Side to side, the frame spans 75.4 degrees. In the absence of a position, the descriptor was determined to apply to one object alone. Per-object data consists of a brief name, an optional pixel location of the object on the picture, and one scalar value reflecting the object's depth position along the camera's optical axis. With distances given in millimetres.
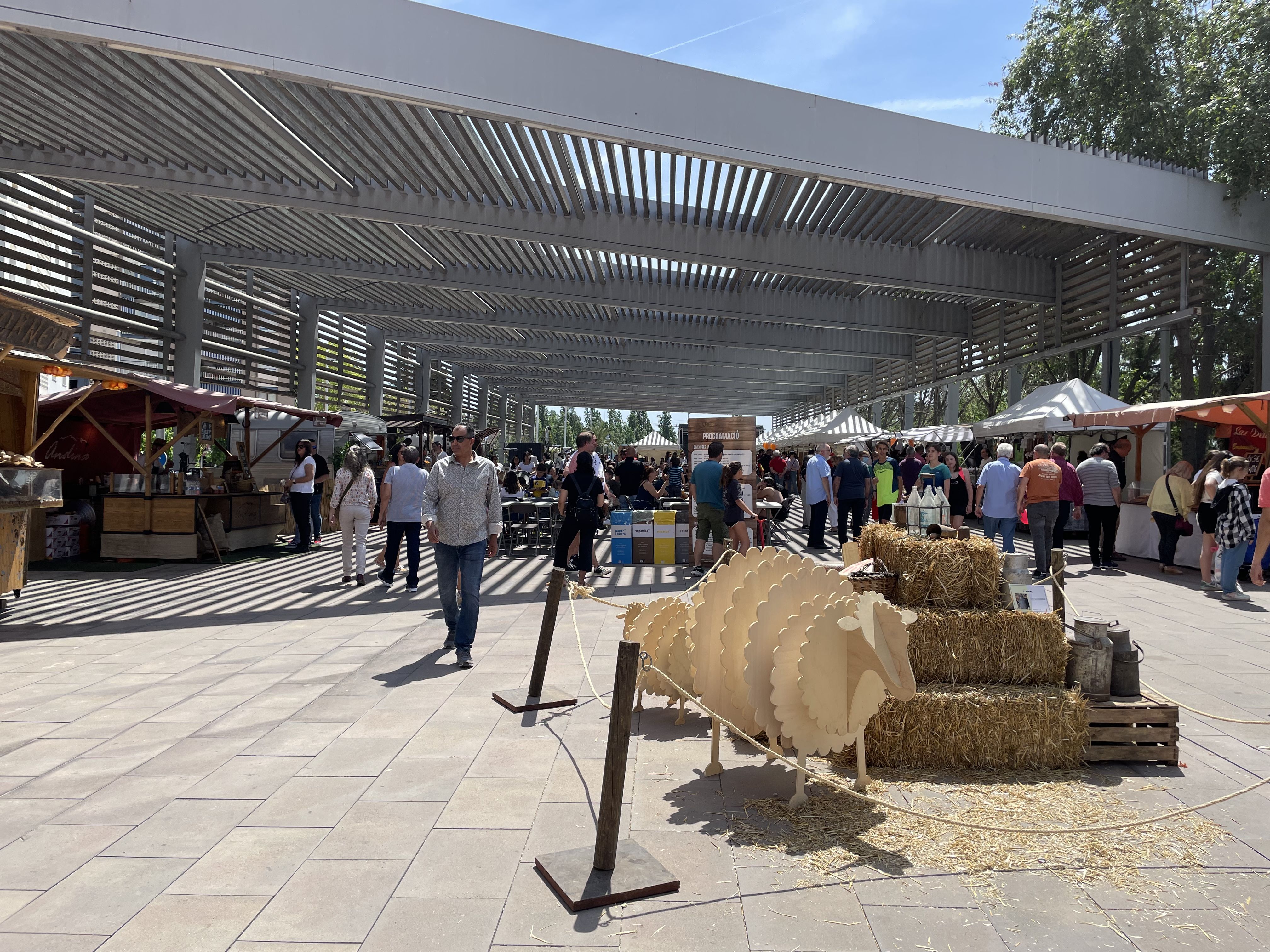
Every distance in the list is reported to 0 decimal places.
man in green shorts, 10648
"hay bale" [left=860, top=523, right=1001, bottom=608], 4488
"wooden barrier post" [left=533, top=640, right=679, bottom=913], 2947
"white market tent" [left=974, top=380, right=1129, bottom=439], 14297
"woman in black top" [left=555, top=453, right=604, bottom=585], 9914
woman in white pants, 10156
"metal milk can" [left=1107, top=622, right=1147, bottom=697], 4457
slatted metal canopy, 9500
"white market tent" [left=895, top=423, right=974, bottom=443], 18672
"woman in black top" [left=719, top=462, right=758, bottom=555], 10430
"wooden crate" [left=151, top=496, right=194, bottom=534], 11961
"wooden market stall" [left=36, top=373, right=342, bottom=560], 11852
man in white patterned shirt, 6340
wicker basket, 4543
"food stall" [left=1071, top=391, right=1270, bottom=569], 11344
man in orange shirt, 9688
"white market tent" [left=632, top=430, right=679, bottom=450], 34062
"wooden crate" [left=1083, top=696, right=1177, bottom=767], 4211
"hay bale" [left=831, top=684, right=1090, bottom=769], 4137
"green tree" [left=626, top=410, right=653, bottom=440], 108688
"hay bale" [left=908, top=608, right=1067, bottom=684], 4402
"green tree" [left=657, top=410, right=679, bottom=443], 108406
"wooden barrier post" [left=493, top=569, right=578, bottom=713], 5164
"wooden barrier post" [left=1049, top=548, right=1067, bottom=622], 5148
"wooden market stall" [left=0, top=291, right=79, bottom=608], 8219
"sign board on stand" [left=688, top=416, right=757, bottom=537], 12016
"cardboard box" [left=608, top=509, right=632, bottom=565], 12391
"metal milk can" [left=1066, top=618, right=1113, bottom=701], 4430
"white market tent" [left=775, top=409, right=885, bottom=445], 20281
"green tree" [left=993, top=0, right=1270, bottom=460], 14391
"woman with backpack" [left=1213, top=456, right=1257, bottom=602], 8906
